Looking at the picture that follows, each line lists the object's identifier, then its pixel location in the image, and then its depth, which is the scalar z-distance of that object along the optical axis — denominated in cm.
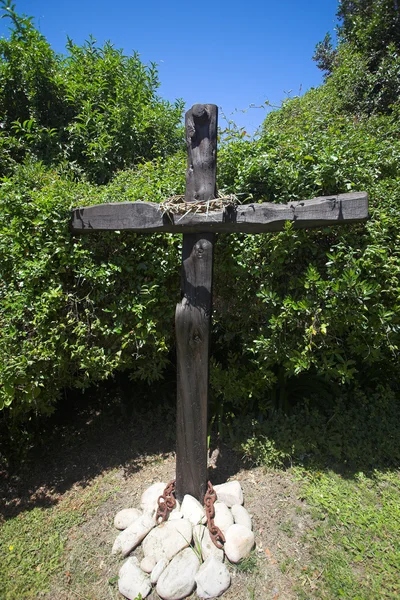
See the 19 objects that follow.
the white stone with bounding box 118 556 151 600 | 239
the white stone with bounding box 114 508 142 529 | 290
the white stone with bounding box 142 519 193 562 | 255
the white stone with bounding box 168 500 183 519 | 277
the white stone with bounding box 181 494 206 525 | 274
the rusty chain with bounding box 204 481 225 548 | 261
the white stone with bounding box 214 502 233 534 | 273
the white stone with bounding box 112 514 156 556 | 267
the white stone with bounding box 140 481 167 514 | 294
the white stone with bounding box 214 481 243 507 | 297
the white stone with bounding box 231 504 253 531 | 279
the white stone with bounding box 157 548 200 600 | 235
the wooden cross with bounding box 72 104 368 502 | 247
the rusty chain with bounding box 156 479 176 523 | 280
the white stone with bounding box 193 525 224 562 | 254
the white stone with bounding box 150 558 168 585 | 244
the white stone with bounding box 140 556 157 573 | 250
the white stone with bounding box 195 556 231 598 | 236
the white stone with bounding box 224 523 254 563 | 255
